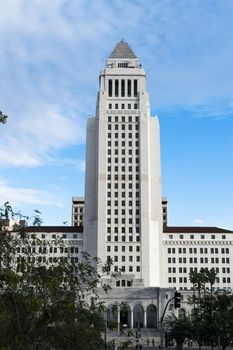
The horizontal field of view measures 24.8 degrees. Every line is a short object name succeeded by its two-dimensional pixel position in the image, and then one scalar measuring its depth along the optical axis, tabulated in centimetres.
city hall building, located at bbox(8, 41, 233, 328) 13414
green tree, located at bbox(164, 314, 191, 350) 7626
